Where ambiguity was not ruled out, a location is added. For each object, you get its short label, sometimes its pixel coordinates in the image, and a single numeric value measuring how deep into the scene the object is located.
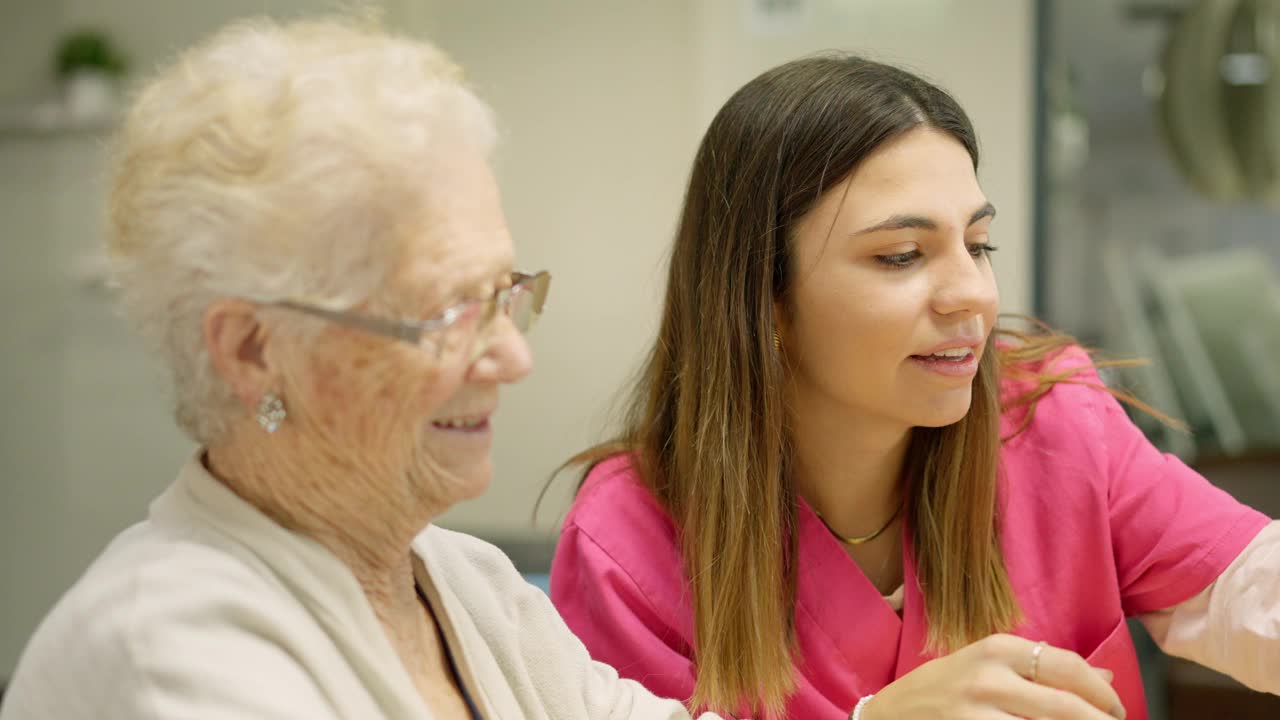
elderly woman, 0.86
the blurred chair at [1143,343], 3.65
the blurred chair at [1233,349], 3.67
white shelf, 3.96
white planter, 3.90
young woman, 1.44
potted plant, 3.90
